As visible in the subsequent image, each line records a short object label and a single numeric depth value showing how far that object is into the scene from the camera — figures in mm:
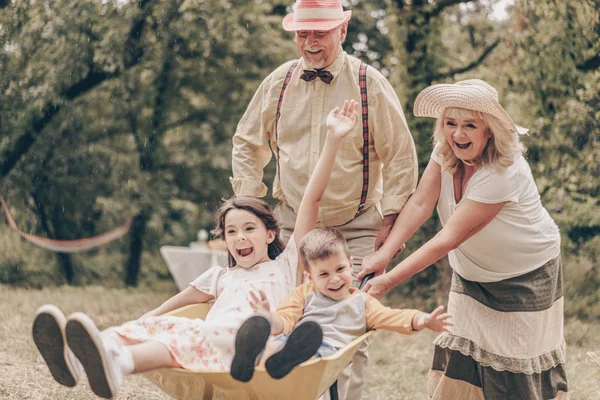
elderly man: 3252
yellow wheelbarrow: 2207
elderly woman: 2809
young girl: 2236
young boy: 2422
